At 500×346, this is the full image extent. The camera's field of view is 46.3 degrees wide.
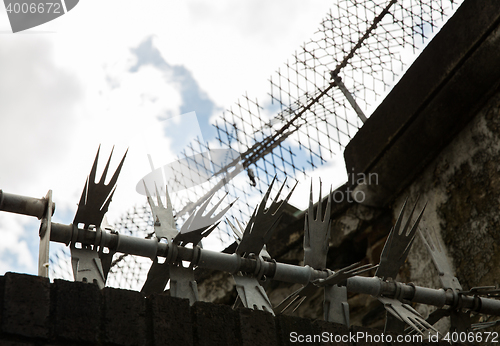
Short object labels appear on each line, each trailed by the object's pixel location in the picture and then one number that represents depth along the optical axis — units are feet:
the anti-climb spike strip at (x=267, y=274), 8.79
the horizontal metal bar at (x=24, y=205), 8.57
